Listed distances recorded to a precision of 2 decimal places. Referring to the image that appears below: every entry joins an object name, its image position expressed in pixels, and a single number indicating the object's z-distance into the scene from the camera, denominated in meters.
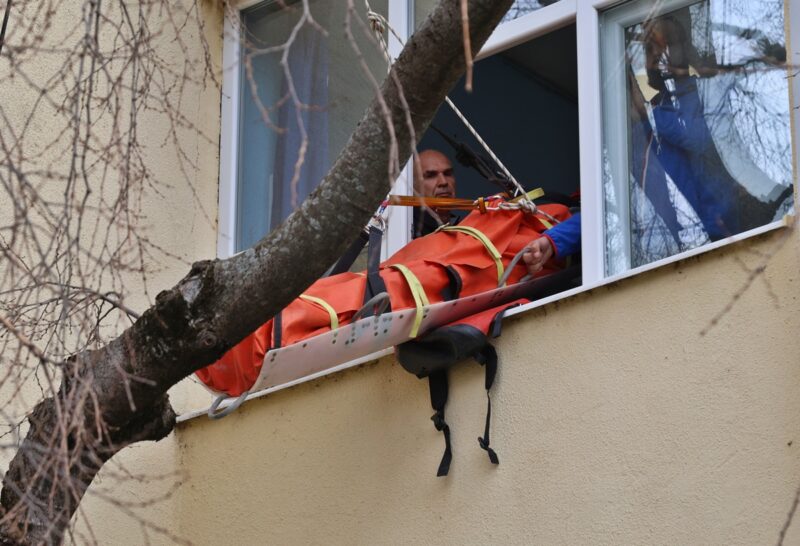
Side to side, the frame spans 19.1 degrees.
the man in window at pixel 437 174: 8.94
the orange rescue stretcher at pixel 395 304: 6.42
